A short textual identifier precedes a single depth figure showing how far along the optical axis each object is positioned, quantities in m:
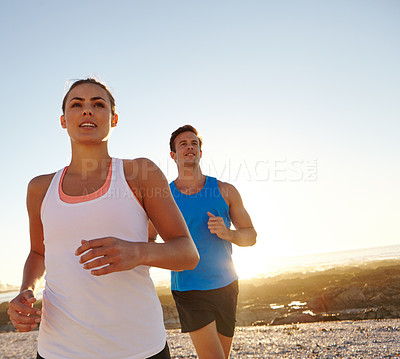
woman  1.56
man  3.46
